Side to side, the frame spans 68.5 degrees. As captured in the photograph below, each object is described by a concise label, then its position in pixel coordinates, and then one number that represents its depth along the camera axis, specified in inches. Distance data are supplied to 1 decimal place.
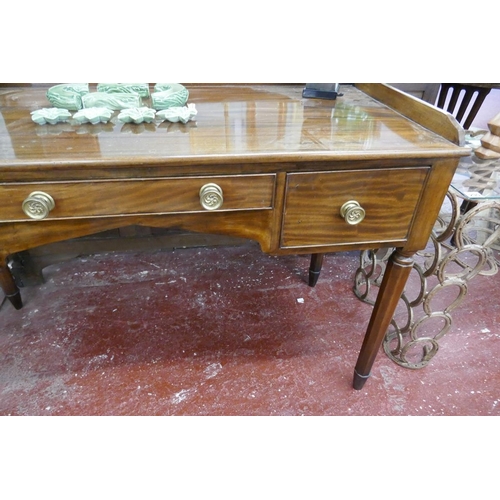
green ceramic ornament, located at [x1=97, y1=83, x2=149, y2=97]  35.4
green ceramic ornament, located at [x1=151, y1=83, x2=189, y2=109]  32.6
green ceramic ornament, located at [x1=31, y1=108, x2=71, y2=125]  29.1
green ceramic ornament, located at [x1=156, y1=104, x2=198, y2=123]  30.1
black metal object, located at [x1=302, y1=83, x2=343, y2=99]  38.7
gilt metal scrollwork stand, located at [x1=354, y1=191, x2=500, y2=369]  42.1
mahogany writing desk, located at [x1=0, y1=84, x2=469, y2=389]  24.6
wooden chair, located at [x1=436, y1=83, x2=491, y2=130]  56.0
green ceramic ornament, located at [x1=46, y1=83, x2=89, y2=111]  32.0
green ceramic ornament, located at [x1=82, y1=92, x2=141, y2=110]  32.0
